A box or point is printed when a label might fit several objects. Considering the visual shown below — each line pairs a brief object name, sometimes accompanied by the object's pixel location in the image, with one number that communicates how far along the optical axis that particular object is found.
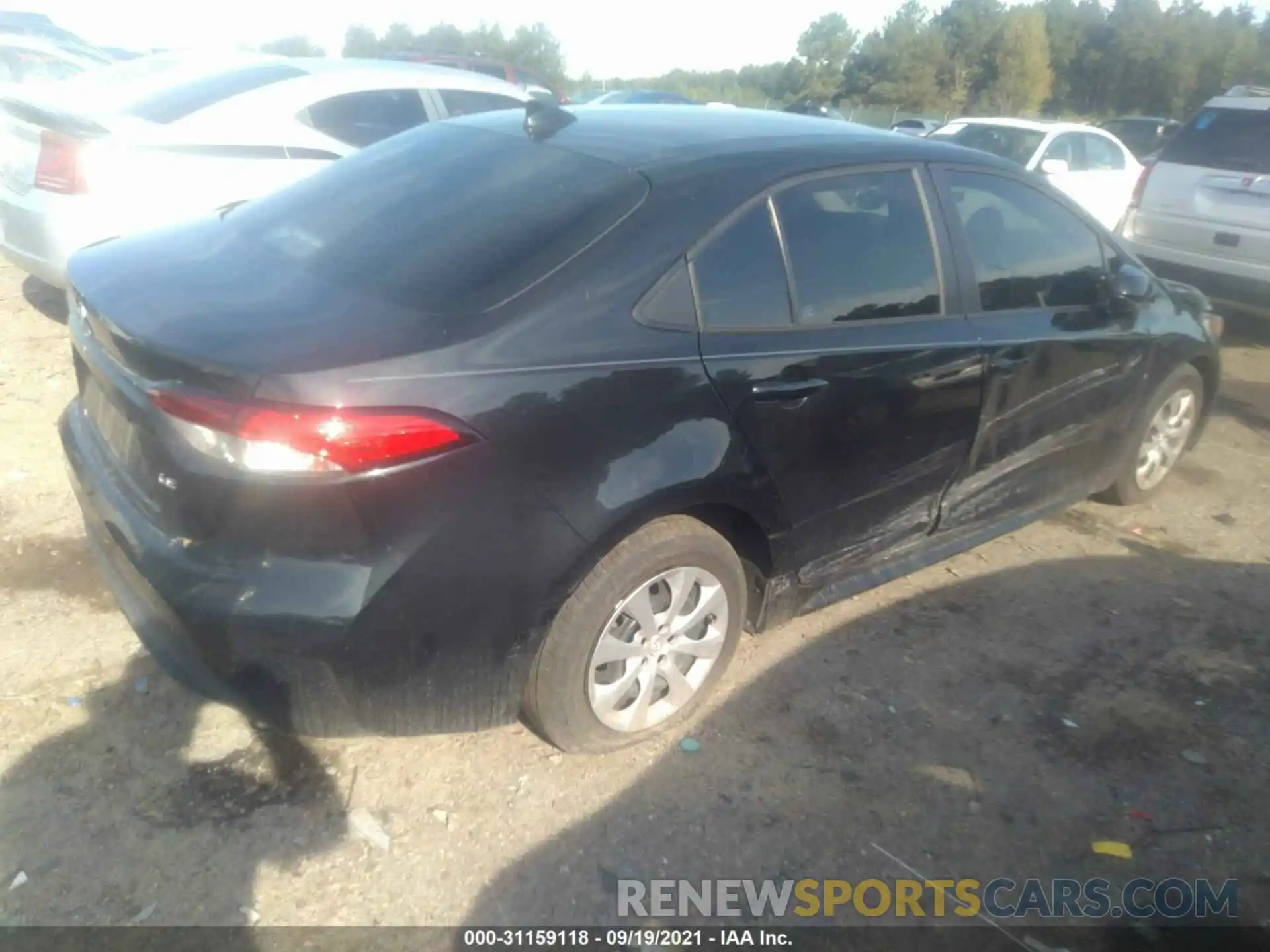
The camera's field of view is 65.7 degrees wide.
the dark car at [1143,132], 21.48
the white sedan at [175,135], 5.09
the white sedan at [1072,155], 10.99
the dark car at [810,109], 21.96
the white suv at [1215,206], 7.31
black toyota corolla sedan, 2.23
